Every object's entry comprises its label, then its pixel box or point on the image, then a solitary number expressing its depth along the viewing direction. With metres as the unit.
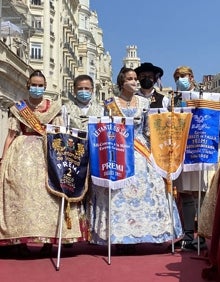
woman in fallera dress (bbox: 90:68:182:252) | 3.39
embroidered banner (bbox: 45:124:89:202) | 3.30
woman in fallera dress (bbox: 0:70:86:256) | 3.25
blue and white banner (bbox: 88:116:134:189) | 3.35
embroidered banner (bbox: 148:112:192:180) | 3.56
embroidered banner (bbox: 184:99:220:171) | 3.55
